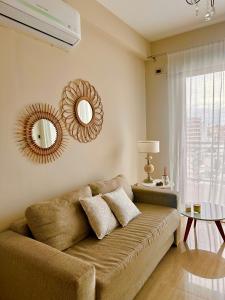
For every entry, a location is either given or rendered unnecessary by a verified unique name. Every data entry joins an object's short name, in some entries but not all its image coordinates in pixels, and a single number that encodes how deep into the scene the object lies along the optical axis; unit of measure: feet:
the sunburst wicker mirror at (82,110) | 7.99
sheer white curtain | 10.48
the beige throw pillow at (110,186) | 7.95
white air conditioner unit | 5.59
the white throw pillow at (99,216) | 6.45
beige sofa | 4.13
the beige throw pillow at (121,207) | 7.25
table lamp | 10.41
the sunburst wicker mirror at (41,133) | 6.55
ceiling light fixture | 5.25
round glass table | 8.15
